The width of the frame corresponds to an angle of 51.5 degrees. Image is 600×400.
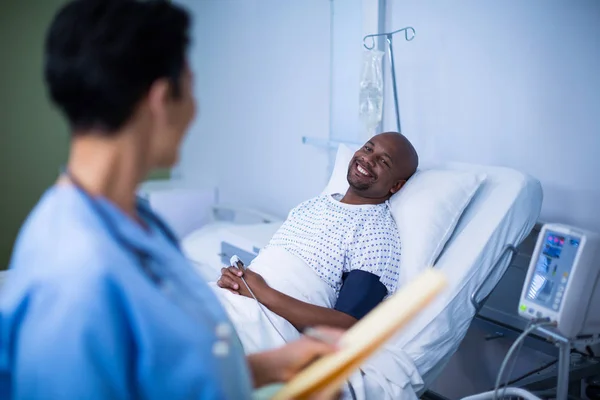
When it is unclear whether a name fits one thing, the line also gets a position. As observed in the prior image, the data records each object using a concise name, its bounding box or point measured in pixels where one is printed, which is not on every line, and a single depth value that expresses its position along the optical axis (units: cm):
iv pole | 217
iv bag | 231
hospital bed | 157
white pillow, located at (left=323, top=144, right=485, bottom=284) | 181
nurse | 73
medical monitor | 143
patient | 167
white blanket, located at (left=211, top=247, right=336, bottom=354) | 162
